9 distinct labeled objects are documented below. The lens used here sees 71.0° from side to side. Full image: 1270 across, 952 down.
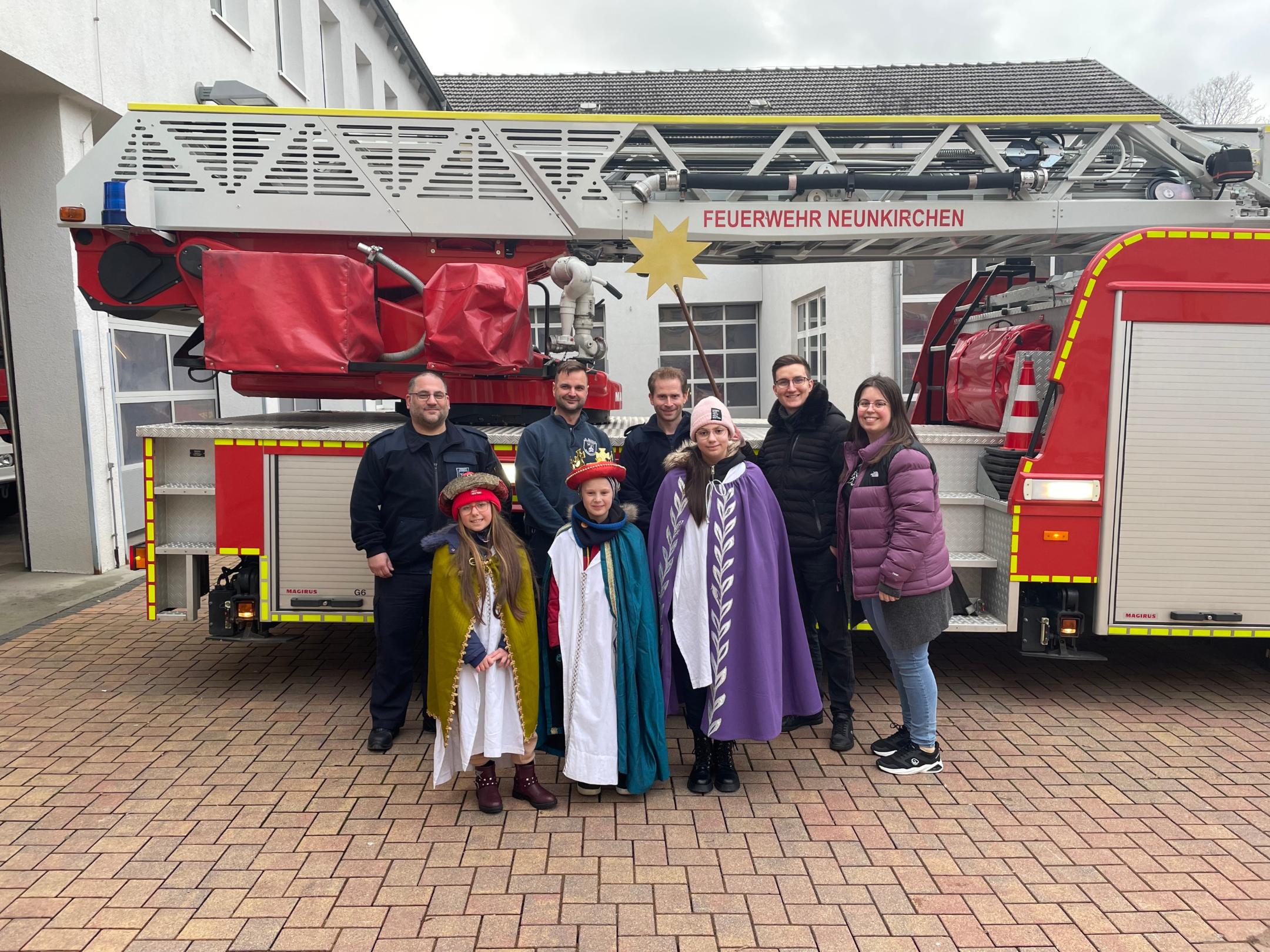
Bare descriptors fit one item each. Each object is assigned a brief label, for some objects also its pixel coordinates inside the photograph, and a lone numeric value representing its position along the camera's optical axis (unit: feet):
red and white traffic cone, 15.65
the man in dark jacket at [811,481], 13.92
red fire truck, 15.10
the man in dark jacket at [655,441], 13.80
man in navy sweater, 13.78
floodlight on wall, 19.52
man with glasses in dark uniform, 13.92
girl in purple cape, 12.27
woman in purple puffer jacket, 12.52
